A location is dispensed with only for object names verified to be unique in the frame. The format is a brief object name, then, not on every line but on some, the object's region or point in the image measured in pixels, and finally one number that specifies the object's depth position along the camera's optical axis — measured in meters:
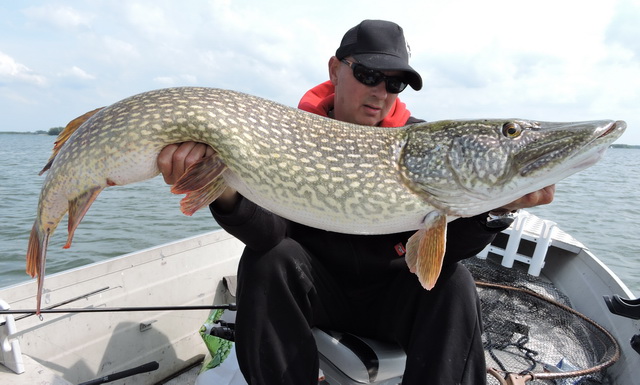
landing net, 2.32
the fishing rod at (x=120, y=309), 1.79
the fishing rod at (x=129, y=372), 1.97
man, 1.59
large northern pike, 1.52
